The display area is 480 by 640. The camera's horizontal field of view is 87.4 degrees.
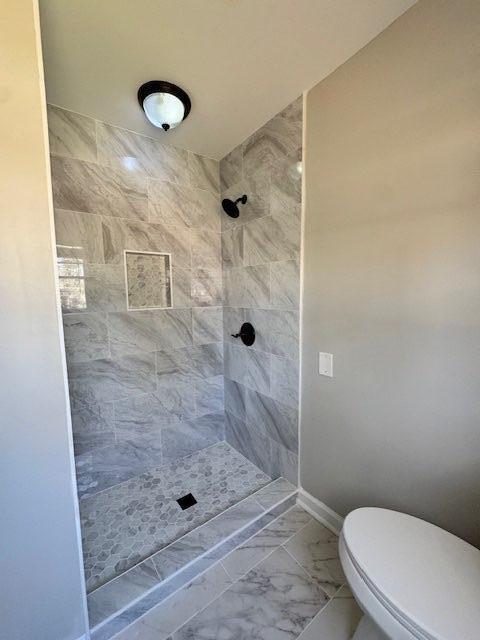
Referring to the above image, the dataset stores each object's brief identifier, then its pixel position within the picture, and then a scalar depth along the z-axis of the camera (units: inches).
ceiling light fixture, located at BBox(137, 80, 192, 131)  49.6
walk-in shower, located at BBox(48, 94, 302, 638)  56.7
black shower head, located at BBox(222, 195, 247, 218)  70.1
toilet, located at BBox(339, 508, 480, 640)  24.6
